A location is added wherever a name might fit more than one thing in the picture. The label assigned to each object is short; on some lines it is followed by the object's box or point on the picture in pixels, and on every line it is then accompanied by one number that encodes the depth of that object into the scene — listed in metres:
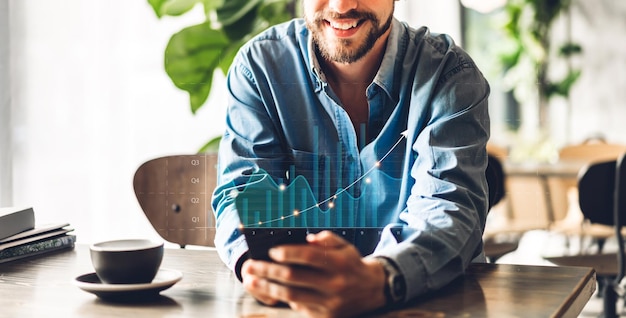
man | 1.02
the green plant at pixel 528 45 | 5.23
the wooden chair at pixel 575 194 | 3.65
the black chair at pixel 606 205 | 2.37
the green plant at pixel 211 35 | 2.16
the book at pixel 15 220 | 1.17
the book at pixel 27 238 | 1.17
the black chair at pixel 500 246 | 2.60
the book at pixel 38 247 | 1.17
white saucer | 0.89
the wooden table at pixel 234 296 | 0.84
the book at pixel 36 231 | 1.18
